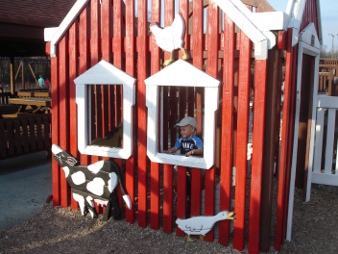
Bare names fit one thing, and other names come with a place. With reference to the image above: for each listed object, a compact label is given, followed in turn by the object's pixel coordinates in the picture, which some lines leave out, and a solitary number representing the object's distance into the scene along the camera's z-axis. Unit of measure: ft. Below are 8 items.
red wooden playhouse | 11.62
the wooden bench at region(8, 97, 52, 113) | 28.48
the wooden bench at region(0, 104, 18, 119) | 26.95
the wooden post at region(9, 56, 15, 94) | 37.75
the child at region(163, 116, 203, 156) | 14.14
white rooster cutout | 12.50
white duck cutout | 12.66
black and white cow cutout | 14.51
